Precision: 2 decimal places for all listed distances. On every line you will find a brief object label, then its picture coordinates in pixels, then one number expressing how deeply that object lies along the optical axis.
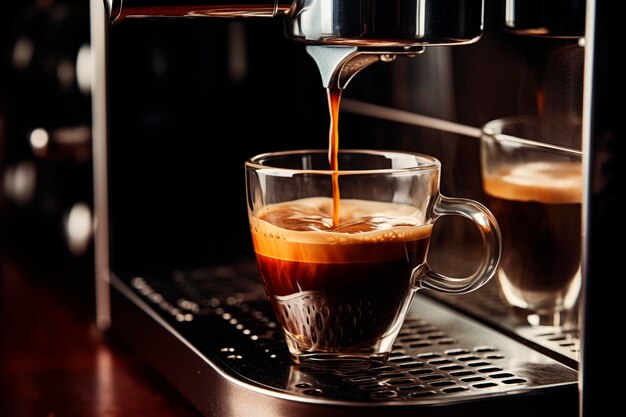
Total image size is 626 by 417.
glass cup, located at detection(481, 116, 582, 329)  0.63
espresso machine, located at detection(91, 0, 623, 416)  0.58
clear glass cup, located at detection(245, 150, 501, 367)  0.59
